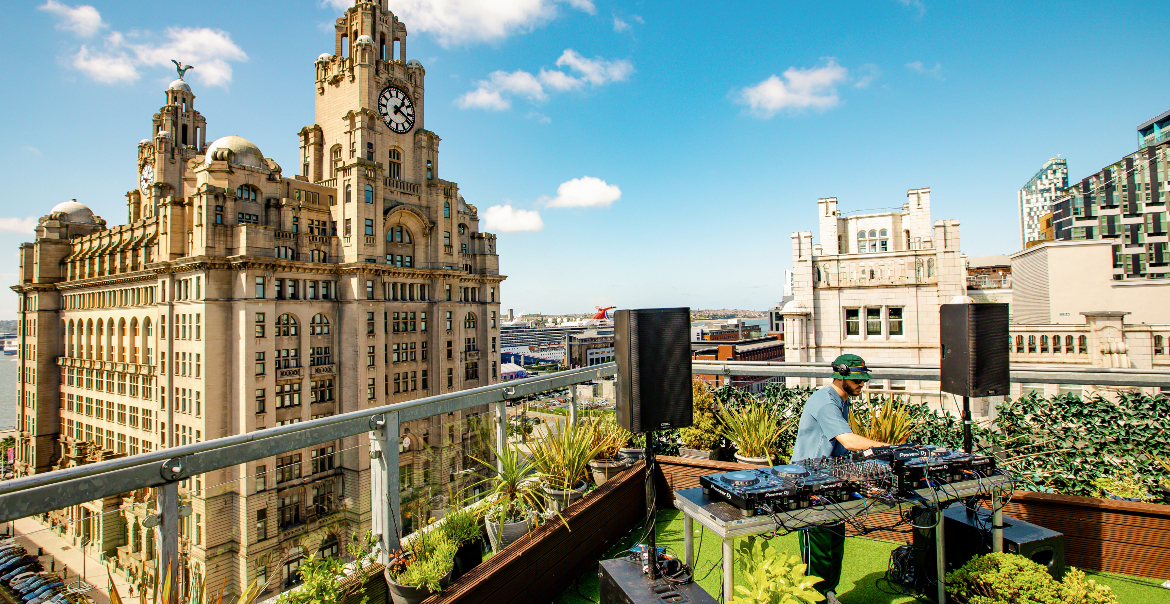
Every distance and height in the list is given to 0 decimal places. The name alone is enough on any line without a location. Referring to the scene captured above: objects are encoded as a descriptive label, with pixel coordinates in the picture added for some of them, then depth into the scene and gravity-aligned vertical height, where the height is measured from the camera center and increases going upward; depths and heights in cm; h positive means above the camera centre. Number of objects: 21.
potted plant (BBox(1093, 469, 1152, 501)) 365 -133
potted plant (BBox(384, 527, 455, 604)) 242 -122
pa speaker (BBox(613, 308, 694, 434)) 293 -34
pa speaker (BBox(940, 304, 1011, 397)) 337 -31
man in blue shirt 290 -75
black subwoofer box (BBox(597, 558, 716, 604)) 222 -124
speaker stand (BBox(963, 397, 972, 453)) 335 -81
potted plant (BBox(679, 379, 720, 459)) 500 -123
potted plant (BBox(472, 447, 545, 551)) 312 -119
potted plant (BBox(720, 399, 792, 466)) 454 -111
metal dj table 228 -97
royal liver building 2891 +221
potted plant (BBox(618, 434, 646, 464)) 455 -125
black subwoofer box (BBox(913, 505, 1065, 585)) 285 -135
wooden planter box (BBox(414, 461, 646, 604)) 255 -141
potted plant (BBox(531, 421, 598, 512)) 360 -108
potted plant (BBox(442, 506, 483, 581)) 277 -123
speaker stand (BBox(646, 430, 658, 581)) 240 -99
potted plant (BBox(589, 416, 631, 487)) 425 -118
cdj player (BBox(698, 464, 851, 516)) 233 -84
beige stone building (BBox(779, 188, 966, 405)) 1722 +33
